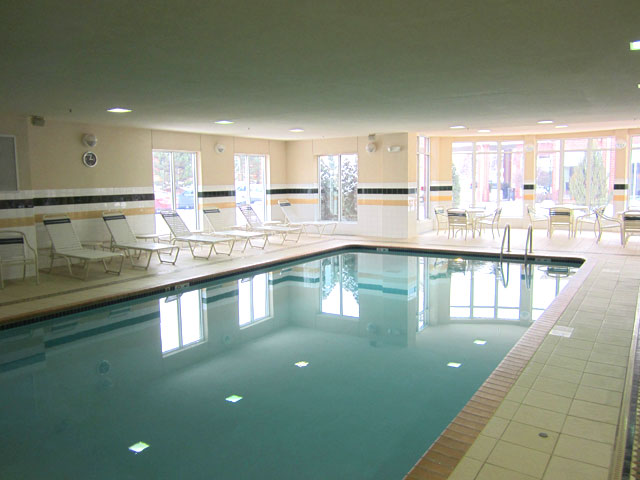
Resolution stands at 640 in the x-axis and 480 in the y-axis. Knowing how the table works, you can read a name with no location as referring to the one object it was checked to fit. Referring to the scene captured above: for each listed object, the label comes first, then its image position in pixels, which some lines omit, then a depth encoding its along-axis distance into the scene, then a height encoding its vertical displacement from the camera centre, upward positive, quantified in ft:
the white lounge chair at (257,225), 35.91 -2.47
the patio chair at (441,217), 41.23 -2.45
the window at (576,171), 41.88 +1.31
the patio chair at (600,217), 33.51 -2.14
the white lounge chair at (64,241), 24.88 -2.41
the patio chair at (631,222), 31.45 -2.25
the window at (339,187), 42.80 +0.29
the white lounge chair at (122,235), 27.52 -2.37
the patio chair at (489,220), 38.09 -2.47
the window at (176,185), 34.60 +0.56
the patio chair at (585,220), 36.85 -2.52
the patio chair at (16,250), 23.22 -2.59
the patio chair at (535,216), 39.24 -2.29
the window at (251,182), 41.24 +0.82
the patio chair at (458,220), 37.01 -2.29
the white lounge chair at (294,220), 41.57 -2.39
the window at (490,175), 45.24 +1.20
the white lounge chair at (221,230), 32.78 -2.65
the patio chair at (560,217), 35.94 -2.14
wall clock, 28.91 +2.03
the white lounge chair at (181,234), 30.09 -2.51
